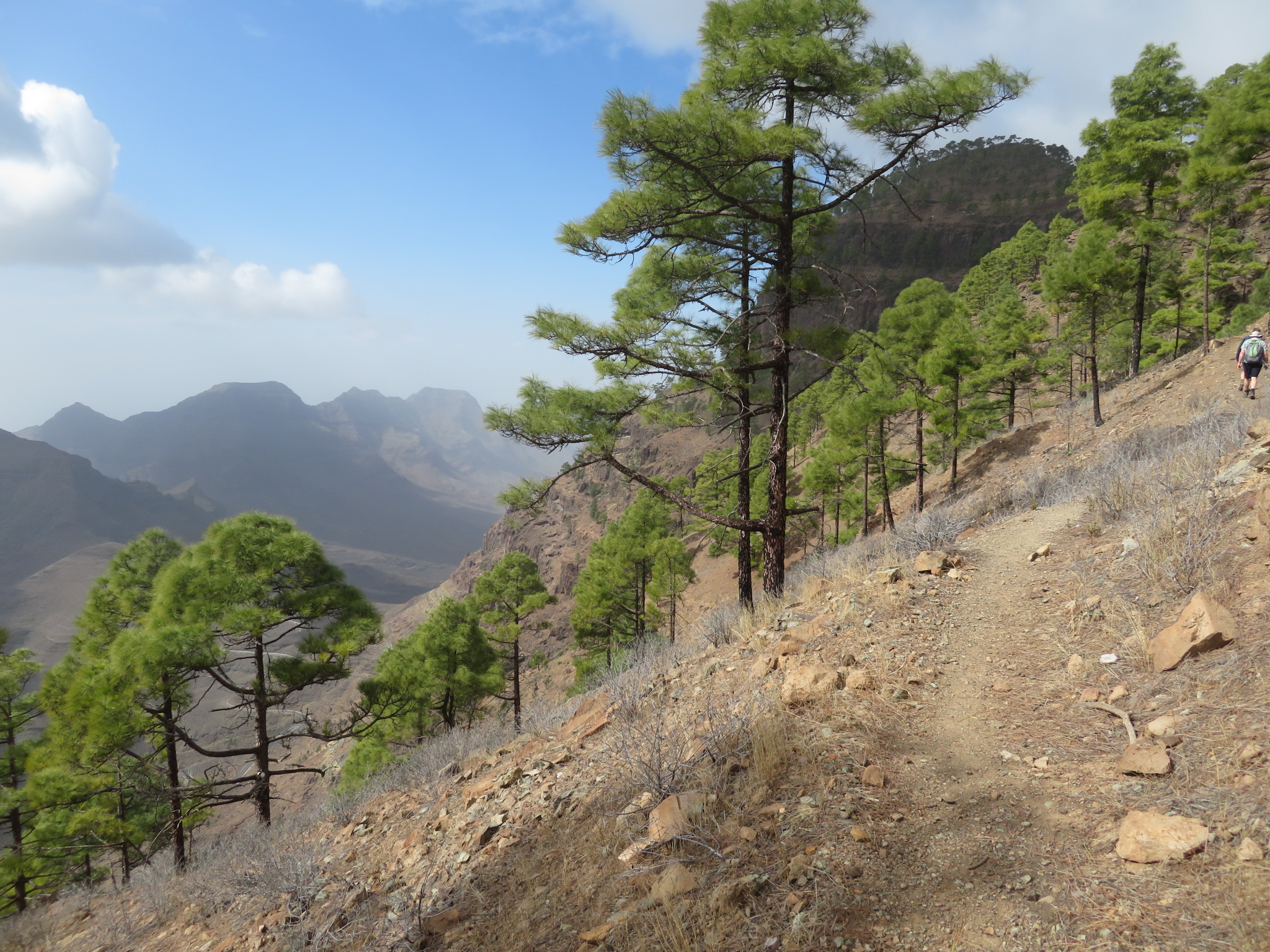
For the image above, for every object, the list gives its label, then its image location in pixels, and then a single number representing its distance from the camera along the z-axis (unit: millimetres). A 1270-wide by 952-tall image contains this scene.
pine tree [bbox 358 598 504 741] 15422
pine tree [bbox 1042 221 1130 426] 16891
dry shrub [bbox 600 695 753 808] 3783
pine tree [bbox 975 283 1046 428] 24844
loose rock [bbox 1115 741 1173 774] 2734
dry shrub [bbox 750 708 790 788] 3490
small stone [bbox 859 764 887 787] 3266
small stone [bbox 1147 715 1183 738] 3004
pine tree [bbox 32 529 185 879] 8984
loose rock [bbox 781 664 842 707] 4309
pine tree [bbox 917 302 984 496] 19406
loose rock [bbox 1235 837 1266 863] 2068
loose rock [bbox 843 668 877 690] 4312
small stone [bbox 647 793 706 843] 3215
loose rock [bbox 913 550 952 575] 6207
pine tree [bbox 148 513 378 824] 8797
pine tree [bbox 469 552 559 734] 18859
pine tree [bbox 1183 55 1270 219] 12891
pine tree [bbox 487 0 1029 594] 5871
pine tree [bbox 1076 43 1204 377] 16453
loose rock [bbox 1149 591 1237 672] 3445
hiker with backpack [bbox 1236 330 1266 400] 10562
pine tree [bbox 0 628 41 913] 11703
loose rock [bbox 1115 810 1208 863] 2238
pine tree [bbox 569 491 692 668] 21672
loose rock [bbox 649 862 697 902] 2787
